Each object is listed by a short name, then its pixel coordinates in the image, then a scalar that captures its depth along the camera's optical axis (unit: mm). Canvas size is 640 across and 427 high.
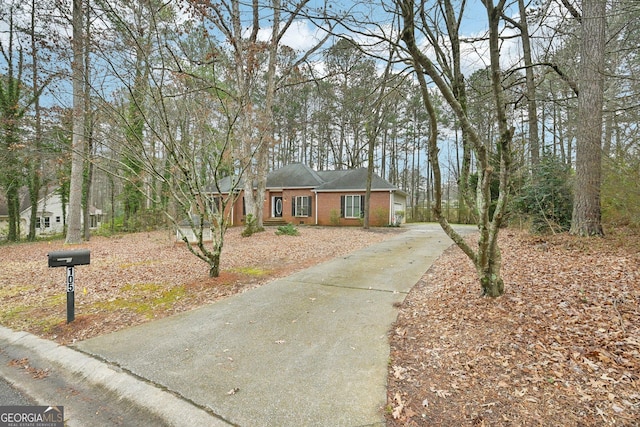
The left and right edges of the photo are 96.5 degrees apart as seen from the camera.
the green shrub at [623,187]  5129
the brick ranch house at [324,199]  18453
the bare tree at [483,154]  3138
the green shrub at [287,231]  12977
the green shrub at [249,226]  12586
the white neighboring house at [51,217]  25078
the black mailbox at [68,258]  3377
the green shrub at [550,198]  7641
